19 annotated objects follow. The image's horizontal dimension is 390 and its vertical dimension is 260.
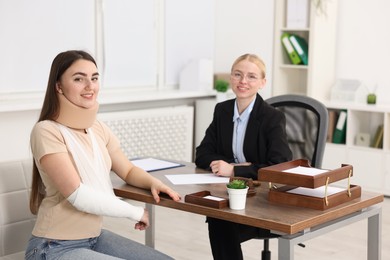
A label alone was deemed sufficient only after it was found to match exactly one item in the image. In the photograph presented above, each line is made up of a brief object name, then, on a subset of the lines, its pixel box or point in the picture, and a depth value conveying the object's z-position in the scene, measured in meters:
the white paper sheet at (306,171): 2.50
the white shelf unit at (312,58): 5.99
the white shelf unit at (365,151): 5.66
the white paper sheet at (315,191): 2.49
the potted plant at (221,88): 5.91
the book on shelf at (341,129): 5.91
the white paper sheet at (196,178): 2.84
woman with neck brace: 2.42
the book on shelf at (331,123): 6.00
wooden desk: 2.27
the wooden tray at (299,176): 2.37
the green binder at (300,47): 6.12
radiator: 5.34
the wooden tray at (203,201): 2.40
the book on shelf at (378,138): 5.79
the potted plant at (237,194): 2.38
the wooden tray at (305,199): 2.41
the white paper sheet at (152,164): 3.10
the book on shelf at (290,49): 6.15
